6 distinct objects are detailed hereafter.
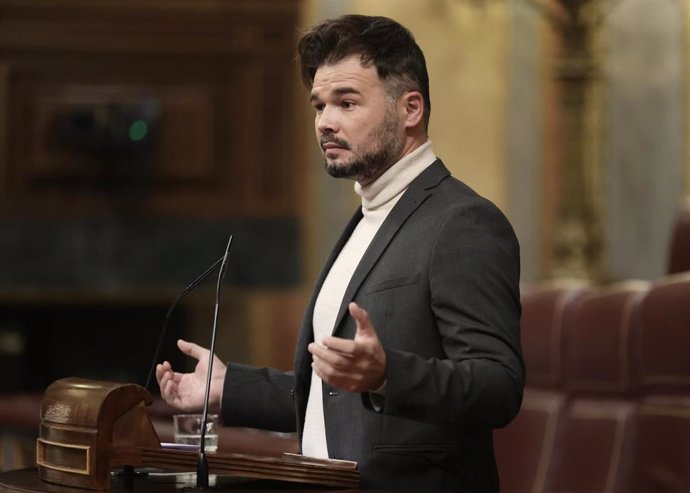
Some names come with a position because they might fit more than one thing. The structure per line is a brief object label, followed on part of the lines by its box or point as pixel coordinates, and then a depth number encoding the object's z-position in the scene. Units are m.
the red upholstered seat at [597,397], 6.41
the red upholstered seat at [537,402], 6.88
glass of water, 4.11
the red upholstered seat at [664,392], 6.00
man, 3.32
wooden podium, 3.31
